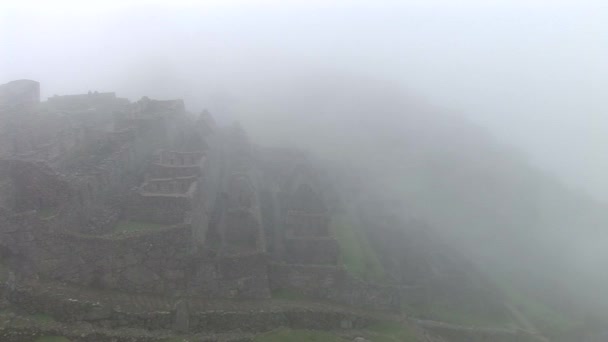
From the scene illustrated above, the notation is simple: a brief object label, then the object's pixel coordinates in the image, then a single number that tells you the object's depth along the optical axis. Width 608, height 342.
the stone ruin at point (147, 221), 23.38
